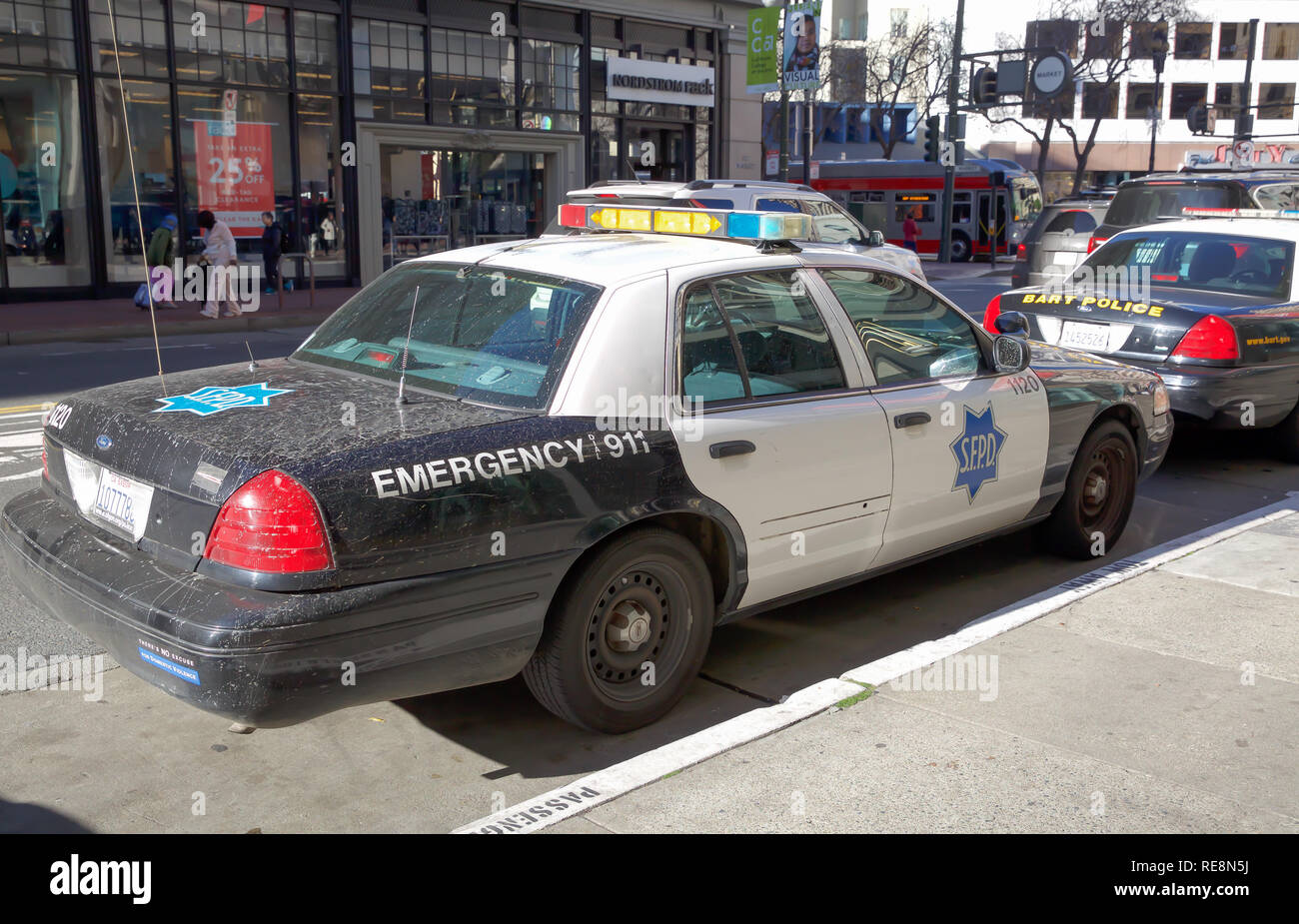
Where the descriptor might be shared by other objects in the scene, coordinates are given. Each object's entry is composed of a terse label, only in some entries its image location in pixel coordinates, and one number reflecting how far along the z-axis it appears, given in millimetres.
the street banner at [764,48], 26219
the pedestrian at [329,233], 22234
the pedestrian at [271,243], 20703
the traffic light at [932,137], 32375
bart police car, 7840
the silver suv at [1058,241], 19312
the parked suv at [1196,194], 14414
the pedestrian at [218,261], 17562
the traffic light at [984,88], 27906
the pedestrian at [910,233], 34812
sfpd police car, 3344
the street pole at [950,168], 30300
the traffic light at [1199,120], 37688
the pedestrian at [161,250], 17344
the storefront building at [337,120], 18750
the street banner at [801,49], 25969
